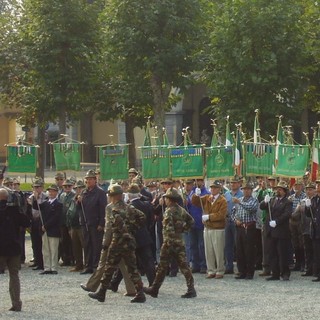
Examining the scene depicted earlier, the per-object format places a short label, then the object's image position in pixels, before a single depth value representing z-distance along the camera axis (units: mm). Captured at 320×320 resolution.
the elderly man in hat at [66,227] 21781
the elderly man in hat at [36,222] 21578
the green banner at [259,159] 21625
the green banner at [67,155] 24109
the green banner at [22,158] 23969
